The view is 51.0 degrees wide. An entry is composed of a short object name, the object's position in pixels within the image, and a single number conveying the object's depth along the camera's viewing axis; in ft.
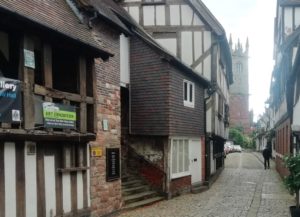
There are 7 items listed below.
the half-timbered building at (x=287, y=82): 40.97
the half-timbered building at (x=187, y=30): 46.81
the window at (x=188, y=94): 41.33
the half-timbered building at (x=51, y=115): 17.83
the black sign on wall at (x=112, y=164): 27.28
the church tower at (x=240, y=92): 208.20
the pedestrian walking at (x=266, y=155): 70.79
